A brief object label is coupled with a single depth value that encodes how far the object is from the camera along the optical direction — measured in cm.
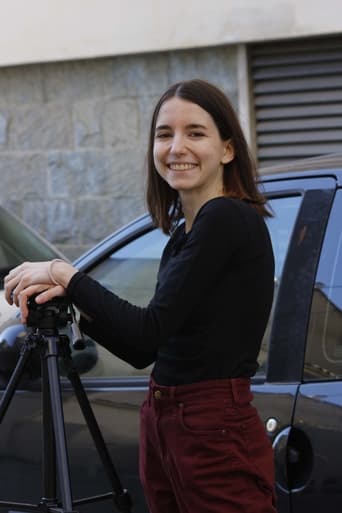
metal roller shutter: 802
